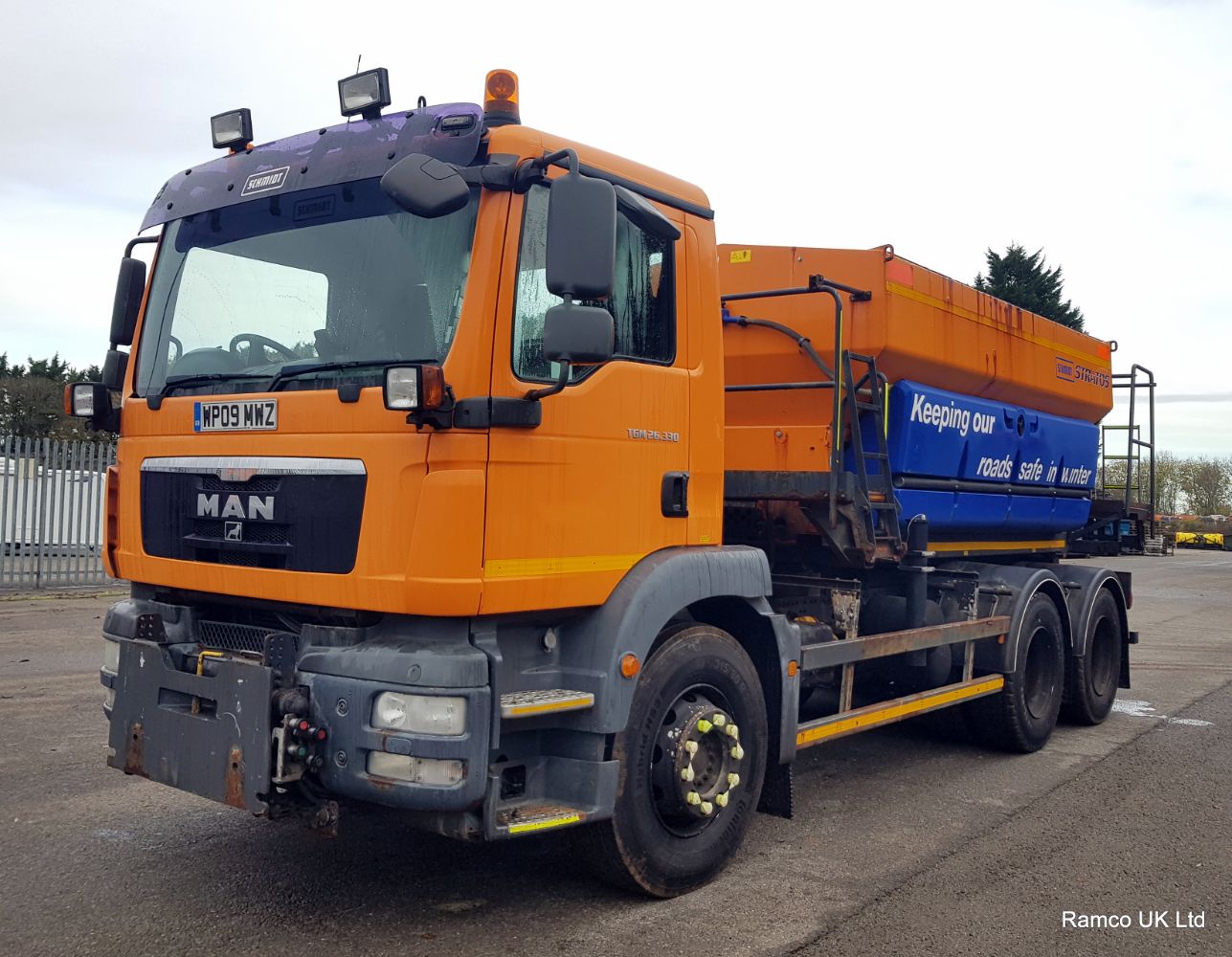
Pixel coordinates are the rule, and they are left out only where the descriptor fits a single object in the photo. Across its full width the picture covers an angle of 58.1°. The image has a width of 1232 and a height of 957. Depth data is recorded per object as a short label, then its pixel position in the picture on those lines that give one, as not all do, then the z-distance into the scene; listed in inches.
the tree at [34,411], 1301.7
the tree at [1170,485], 2598.4
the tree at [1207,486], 2571.4
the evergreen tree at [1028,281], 1695.4
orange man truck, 147.6
